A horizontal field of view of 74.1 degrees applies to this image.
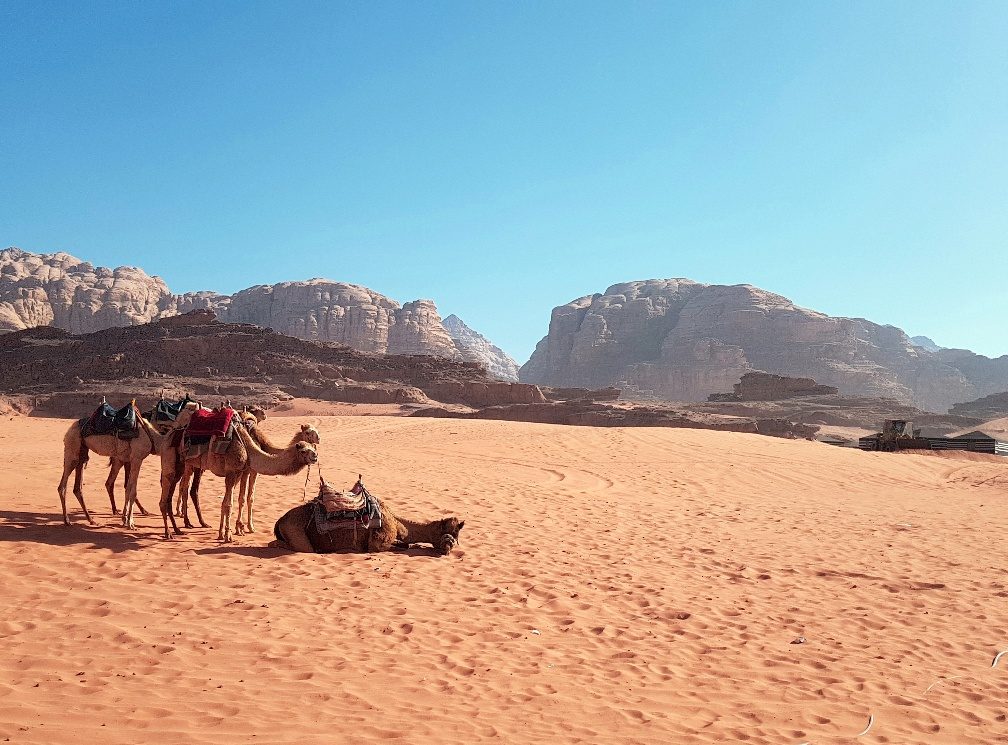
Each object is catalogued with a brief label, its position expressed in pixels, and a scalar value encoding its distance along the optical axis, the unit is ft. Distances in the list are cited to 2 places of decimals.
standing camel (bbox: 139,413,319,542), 26.61
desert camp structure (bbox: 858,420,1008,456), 93.81
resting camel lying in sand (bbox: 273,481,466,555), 25.76
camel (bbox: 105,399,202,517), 29.96
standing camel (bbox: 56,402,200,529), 27.25
